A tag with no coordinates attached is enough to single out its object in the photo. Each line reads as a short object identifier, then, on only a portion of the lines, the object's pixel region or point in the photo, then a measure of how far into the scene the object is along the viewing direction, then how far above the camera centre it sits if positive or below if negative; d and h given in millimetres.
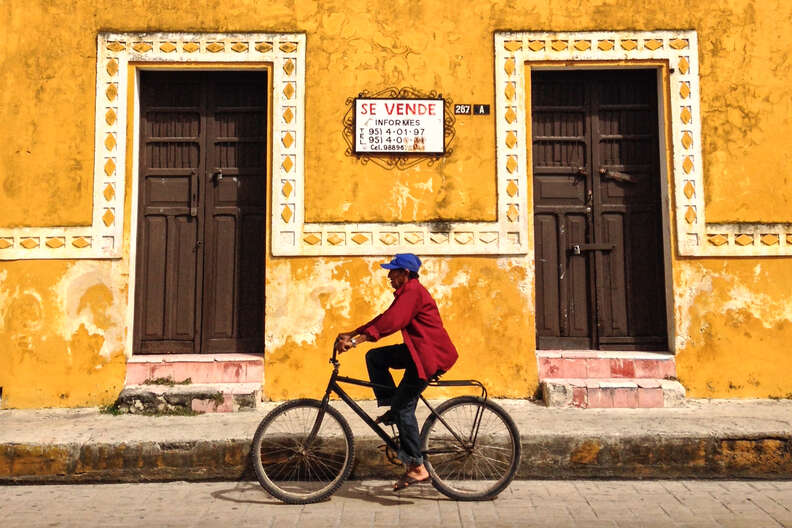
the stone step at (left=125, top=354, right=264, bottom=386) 6359 -683
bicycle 4406 -992
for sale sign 6605 +1796
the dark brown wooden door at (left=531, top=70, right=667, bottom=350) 6789 +941
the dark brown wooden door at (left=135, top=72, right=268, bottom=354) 6758 +938
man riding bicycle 4328 -354
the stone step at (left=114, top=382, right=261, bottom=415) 6012 -939
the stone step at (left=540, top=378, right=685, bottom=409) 6039 -904
